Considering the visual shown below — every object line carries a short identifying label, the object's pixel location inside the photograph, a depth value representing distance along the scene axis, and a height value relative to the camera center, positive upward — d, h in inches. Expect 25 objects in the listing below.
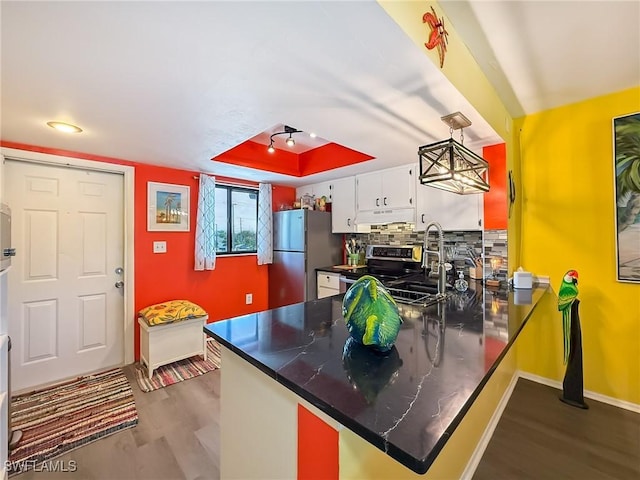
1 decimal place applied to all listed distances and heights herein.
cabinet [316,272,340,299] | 131.2 -21.0
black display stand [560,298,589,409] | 82.7 -37.7
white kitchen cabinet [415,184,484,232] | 98.9 +11.9
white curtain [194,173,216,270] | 129.4 +7.2
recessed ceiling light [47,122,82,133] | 76.9 +32.3
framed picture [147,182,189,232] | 118.7 +14.7
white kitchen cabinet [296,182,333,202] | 150.2 +28.8
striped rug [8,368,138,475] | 67.9 -51.0
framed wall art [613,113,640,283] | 79.0 +13.3
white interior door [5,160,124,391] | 93.4 -11.5
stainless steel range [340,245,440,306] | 98.7 -13.2
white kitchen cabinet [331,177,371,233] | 138.2 +17.1
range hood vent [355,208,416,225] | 117.1 +10.9
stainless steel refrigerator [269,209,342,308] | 138.2 -6.4
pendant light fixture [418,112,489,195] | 54.4 +16.4
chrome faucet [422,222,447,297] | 72.9 -7.8
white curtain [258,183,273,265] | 150.7 +10.1
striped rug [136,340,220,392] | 98.1 -50.2
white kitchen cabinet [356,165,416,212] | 117.1 +23.4
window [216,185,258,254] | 144.6 +11.4
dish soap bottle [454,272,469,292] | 87.6 -14.5
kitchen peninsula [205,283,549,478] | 26.0 -16.5
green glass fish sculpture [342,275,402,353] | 37.8 -10.7
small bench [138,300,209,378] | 103.2 -36.1
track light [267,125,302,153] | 106.7 +42.7
